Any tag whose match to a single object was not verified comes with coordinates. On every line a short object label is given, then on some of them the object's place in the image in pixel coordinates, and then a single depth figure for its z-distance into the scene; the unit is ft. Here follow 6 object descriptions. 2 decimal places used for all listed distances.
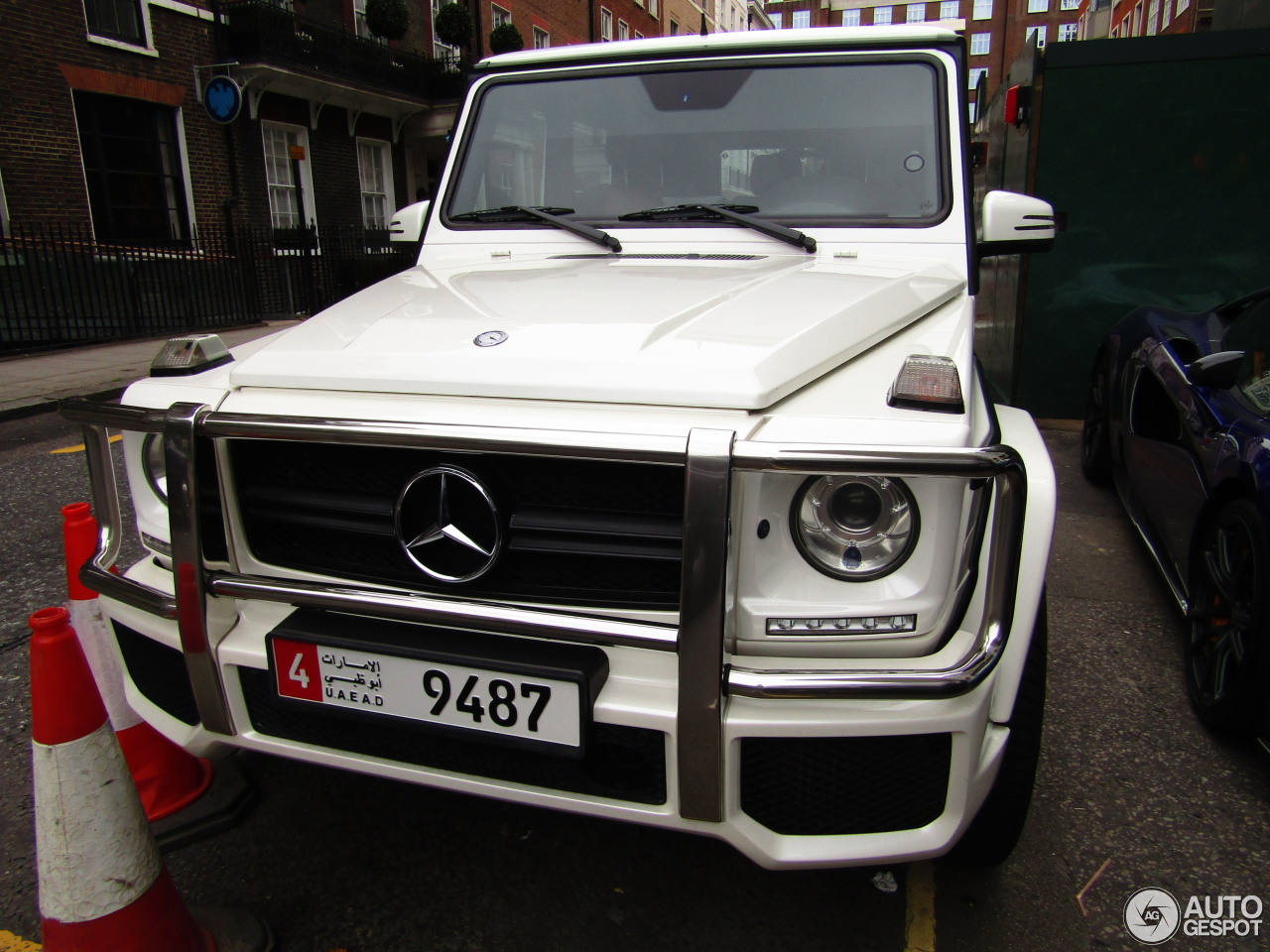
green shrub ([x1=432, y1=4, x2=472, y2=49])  65.31
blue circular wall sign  40.70
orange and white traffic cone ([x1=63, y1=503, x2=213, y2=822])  7.19
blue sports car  8.16
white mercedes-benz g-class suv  4.88
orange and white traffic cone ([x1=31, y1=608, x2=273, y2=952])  5.54
